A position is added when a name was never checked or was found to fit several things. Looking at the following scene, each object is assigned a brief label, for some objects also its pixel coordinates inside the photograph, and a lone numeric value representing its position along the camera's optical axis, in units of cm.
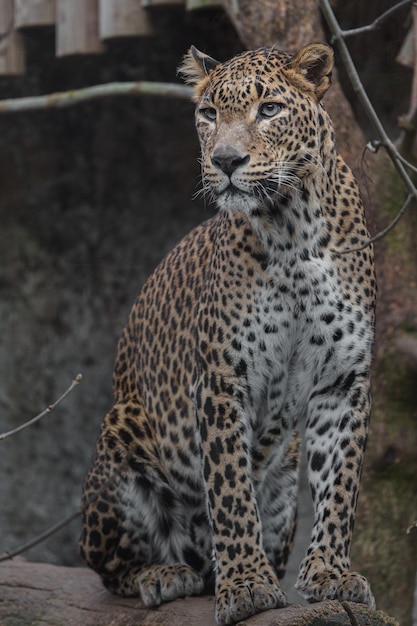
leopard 1088
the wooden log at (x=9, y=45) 2031
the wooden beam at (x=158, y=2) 1847
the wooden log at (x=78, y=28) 1927
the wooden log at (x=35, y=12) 1986
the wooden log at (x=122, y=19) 1866
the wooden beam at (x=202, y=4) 1770
